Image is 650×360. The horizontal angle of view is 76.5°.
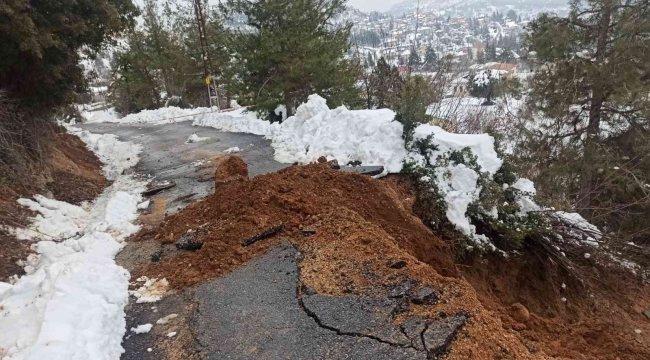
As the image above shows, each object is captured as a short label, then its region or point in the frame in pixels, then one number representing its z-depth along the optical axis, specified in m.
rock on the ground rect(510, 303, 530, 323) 4.06
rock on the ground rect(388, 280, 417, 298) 3.69
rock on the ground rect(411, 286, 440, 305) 3.54
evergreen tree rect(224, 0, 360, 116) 14.99
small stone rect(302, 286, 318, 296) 4.00
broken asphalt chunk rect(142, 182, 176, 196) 8.64
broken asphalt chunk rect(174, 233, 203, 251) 5.40
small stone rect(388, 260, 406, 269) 4.13
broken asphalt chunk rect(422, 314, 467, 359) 3.03
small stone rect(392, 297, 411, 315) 3.50
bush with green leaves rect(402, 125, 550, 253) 6.22
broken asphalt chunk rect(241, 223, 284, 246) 5.16
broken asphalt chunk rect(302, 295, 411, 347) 3.29
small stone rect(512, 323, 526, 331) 3.59
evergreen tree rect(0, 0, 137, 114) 6.82
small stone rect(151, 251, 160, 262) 5.33
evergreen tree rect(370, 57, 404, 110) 17.31
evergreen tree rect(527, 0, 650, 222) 11.23
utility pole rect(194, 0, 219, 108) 23.72
